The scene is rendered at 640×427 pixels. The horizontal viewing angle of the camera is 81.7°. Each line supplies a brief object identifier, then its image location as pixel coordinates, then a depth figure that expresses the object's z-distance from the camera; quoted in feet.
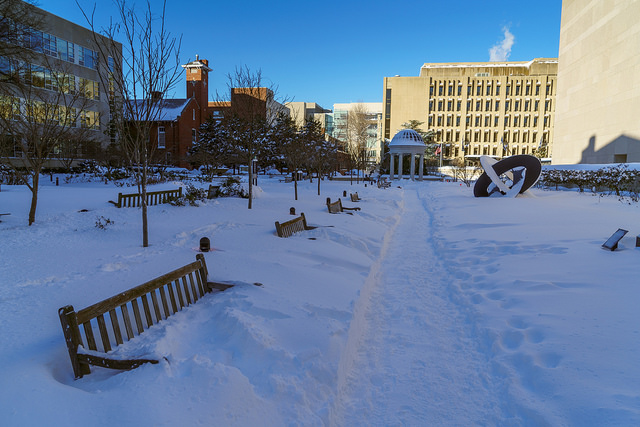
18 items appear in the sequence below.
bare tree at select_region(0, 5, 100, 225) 28.27
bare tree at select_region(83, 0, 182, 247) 22.93
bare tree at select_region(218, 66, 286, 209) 44.80
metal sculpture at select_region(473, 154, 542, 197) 66.08
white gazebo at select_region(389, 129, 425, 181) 139.74
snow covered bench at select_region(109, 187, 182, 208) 41.06
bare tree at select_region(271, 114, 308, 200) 76.33
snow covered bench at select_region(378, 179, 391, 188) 99.84
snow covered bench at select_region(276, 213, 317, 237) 29.08
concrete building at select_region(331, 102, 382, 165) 315.99
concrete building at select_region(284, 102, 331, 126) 352.90
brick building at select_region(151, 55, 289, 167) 146.51
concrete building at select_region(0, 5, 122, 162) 113.09
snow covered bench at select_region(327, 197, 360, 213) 43.42
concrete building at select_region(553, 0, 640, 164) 94.48
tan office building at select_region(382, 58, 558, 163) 276.21
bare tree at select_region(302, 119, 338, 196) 95.61
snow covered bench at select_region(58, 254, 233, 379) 10.10
